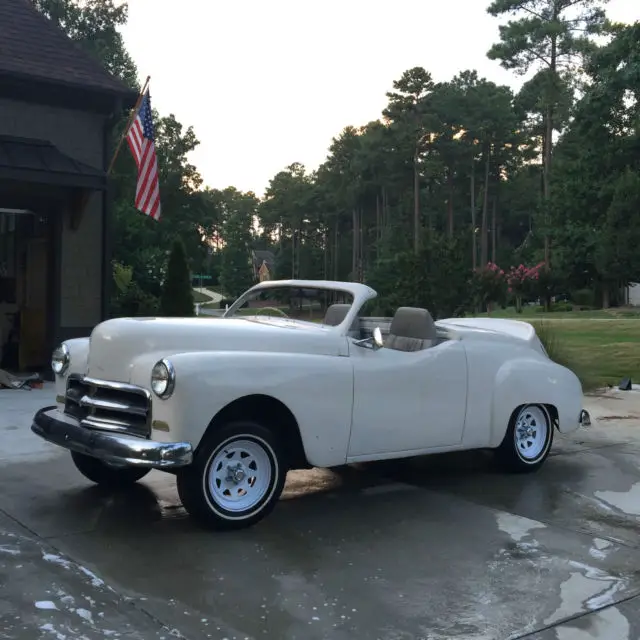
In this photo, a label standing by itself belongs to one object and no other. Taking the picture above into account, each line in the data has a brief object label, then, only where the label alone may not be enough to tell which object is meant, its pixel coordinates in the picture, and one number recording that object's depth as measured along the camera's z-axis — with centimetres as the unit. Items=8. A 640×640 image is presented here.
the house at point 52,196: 1147
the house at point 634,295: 5587
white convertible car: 474
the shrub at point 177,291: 1767
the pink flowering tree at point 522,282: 4538
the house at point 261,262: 8931
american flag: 1287
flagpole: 1286
